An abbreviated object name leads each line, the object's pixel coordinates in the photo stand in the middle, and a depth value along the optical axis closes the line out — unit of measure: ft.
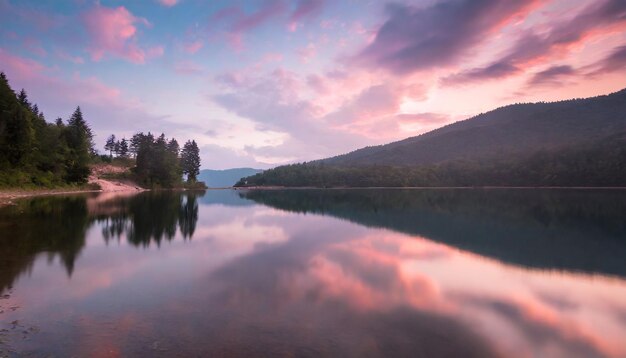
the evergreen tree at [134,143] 431.02
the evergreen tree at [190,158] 453.70
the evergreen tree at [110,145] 485.56
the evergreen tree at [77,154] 275.80
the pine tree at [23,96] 307.56
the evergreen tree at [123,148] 487.61
